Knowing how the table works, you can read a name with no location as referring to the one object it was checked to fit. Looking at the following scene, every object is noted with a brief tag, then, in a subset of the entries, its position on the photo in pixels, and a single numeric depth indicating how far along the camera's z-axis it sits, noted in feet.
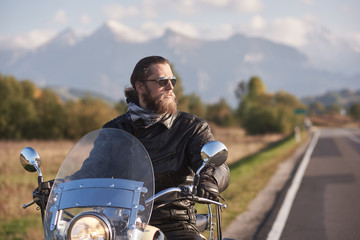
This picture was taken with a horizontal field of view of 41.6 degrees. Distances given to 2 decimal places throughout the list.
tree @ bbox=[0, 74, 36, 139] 153.89
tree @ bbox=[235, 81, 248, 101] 512.59
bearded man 9.94
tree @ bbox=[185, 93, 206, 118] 296.12
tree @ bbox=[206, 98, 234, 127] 311.68
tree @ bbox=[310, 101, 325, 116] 607.12
